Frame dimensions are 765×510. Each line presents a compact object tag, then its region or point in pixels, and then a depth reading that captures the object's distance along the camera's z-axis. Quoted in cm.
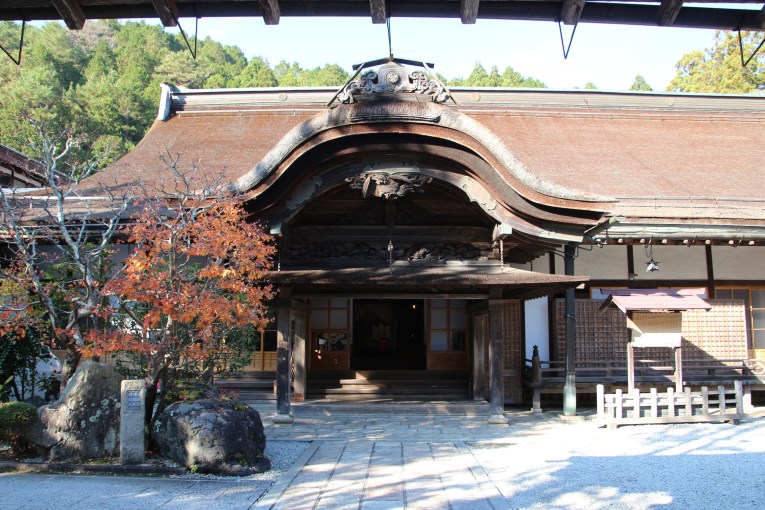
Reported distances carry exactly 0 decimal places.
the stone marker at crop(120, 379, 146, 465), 627
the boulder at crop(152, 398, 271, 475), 613
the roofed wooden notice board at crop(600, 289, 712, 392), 920
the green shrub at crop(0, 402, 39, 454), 639
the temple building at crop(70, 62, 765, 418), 831
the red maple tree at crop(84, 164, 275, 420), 648
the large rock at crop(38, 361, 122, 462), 638
